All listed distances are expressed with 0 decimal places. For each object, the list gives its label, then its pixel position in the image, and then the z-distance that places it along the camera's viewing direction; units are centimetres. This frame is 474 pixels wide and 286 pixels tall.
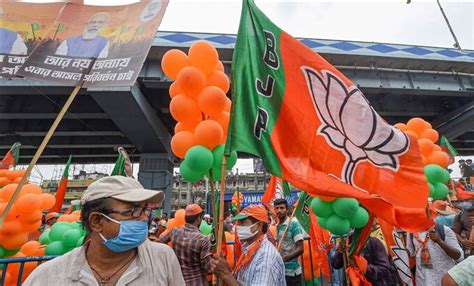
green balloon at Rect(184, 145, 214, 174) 292
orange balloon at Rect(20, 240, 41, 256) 413
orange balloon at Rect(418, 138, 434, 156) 423
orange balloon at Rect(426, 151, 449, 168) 420
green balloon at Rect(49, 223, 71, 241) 387
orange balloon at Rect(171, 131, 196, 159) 310
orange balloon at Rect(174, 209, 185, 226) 519
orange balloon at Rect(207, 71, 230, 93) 338
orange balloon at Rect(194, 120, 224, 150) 303
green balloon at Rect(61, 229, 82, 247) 372
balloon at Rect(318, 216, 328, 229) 353
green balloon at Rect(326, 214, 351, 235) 337
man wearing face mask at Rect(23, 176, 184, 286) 165
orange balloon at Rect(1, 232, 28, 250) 373
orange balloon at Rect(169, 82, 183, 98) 324
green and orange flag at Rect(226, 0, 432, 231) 267
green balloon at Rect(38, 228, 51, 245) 421
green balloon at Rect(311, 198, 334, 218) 346
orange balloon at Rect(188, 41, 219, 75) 335
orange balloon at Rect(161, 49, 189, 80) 338
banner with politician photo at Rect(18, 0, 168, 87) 321
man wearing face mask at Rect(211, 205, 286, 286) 220
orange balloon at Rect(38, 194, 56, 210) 408
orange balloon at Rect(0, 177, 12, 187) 443
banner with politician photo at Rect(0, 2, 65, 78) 338
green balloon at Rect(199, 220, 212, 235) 567
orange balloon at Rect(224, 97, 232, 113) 335
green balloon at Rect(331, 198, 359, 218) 330
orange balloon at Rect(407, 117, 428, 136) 446
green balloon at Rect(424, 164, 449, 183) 413
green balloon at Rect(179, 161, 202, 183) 302
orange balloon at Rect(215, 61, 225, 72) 351
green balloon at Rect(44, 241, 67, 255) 374
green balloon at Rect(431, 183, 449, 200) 422
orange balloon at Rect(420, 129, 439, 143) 436
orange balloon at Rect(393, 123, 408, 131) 448
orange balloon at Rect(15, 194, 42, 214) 381
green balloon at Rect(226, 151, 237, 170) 312
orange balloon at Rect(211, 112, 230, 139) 326
